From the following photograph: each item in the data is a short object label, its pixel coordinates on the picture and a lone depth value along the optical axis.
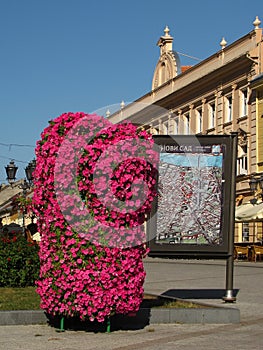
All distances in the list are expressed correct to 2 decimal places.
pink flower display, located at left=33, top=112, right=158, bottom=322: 8.15
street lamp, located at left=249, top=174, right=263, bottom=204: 30.63
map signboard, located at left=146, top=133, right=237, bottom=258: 11.04
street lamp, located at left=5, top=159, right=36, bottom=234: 25.56
